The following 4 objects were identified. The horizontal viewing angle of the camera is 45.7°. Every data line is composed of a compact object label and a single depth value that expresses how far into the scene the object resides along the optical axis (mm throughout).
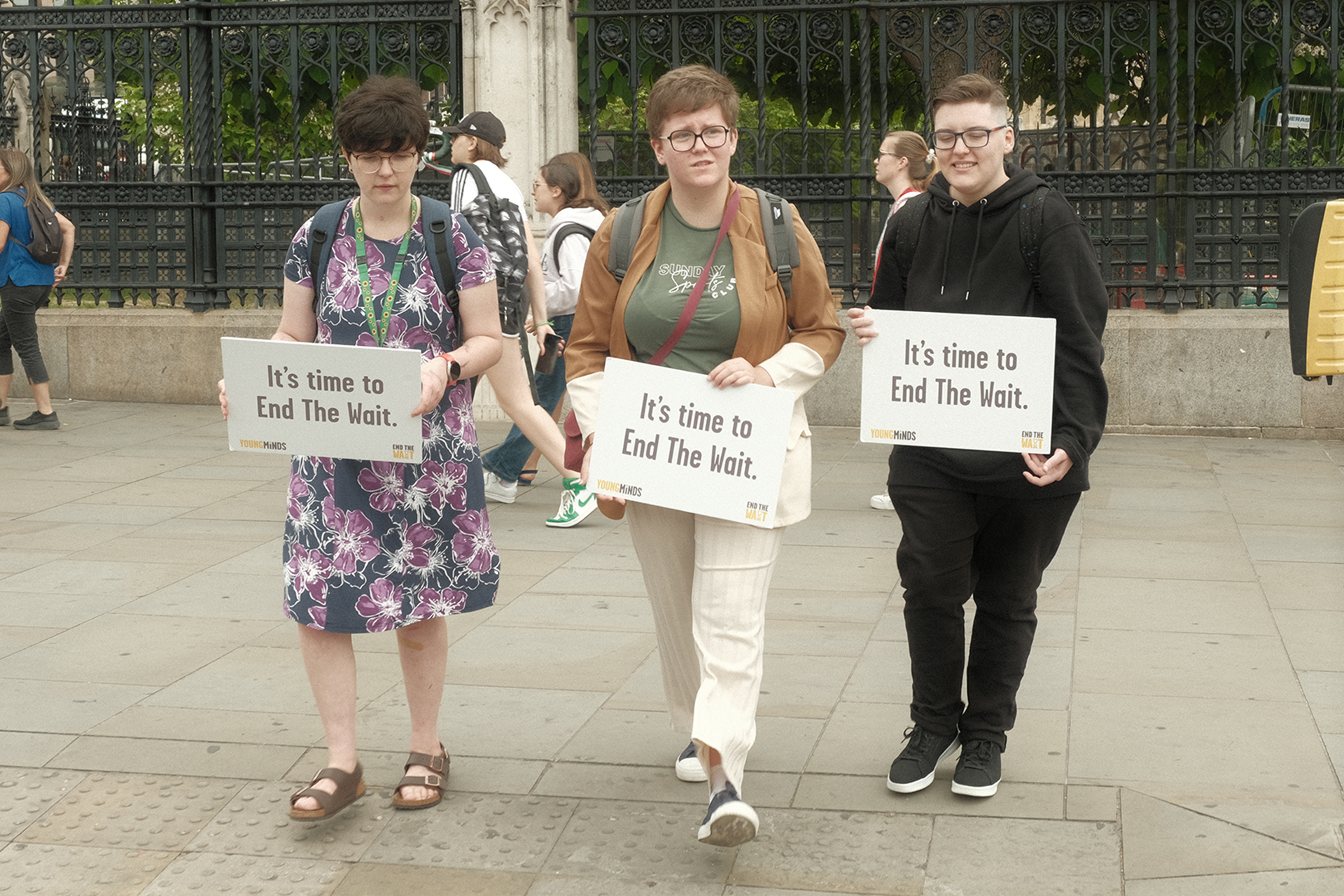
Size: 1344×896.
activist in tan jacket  3629
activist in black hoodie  3824
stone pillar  10961
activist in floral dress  3883
